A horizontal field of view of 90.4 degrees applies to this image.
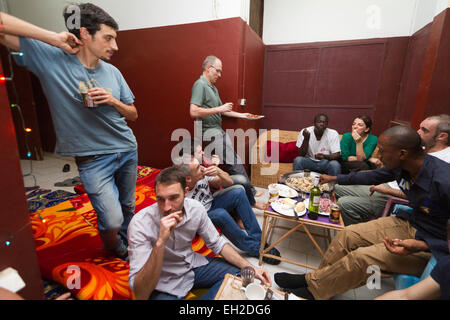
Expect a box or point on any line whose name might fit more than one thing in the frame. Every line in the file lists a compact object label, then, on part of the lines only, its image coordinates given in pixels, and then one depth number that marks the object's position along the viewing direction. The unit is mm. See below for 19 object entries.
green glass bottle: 1727
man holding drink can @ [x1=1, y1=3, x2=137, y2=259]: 1230
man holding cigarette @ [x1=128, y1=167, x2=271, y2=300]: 1011
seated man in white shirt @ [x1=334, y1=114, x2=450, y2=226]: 1764
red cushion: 3574
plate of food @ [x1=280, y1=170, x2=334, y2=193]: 2154
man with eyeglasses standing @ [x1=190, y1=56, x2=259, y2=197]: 2572
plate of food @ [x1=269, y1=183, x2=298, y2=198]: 2072
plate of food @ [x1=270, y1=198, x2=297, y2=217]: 1782
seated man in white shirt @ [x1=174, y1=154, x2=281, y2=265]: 1826
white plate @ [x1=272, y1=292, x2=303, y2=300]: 990
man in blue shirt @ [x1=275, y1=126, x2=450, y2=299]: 1293
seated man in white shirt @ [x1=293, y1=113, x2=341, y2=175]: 3062
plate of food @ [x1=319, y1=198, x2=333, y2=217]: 1788
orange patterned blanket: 1423
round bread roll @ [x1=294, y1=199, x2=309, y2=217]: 1760
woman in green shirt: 2924
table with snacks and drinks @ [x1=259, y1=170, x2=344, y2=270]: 1708
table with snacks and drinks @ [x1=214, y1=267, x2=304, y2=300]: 995
